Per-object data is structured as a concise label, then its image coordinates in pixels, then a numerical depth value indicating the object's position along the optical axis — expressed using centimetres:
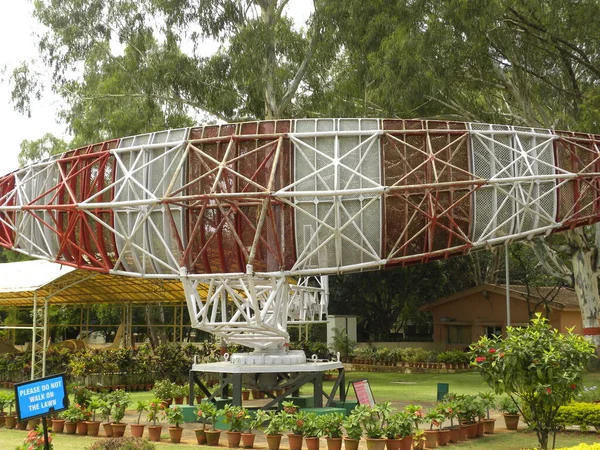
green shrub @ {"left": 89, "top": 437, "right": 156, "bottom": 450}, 1319
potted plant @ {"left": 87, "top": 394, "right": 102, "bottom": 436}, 2070
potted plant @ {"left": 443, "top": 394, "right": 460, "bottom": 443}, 1928
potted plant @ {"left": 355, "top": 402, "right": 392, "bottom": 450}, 1725
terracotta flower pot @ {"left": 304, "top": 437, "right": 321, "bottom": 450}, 1752
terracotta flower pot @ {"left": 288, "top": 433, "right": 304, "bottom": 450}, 1778
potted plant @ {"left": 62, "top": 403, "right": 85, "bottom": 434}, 2088
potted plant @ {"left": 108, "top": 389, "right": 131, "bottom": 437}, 2038
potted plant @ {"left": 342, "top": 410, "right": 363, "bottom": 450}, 1719
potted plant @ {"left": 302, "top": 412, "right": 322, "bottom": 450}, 1756
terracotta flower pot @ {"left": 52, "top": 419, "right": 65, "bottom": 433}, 2120
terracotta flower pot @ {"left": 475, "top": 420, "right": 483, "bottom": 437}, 2016
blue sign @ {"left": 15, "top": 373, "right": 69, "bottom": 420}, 1284
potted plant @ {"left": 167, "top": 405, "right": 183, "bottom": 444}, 1959
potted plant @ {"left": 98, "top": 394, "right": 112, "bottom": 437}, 2042
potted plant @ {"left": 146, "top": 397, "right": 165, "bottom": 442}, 1998
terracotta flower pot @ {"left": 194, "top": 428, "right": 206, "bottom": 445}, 1938
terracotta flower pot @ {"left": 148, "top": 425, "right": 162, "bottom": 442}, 1995
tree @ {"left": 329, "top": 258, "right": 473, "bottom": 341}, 5756
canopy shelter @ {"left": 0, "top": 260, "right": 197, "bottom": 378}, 3134
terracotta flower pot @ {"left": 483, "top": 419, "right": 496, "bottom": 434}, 2062
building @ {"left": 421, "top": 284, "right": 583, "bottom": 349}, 4928
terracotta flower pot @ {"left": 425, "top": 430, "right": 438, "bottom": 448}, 1861
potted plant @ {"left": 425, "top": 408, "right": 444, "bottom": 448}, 1866
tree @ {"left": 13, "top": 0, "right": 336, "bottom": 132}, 4100
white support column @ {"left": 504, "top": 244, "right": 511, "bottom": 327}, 4586
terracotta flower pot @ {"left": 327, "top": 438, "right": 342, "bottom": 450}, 1741
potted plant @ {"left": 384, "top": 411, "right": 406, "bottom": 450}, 1716
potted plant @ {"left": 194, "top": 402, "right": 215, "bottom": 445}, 1939
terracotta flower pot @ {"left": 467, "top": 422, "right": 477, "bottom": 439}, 1989
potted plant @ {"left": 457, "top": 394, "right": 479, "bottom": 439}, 1995
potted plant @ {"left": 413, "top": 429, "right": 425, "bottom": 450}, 1756
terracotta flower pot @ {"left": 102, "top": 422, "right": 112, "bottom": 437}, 2038
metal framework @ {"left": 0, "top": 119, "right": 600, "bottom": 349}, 2131
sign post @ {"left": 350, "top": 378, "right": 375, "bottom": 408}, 2245
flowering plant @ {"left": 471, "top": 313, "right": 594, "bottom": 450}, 1631
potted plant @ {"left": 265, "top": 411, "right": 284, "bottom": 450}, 1808
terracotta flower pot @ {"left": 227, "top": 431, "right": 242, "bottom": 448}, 1886
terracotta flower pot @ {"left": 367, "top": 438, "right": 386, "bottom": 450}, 1723
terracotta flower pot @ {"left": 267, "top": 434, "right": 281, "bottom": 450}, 1808
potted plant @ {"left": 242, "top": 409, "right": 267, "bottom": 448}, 1884
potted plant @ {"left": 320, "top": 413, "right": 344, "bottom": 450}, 1742
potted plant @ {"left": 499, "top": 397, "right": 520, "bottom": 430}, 2147
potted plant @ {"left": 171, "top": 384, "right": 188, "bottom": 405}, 2658
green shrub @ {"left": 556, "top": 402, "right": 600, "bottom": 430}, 2039
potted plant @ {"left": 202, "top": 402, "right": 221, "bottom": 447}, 1927
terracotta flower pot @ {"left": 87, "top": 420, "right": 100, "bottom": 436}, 2069
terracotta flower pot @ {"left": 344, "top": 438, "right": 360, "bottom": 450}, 1719
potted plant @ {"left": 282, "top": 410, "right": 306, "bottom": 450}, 1781
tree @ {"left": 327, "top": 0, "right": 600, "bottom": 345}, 3400
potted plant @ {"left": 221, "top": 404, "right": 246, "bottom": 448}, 1888
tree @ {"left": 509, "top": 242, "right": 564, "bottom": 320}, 4867
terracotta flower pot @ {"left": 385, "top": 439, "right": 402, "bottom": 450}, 1714
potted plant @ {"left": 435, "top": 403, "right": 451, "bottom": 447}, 1883
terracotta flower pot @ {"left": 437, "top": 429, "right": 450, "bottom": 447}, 1880
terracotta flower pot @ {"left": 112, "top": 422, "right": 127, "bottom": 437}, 2031
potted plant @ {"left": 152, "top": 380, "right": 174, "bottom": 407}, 2614
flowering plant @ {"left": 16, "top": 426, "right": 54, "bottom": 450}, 1380
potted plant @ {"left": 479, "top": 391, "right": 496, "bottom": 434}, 2061
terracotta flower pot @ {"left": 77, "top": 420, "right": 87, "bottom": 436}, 2080
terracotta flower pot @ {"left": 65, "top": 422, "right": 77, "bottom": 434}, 2095
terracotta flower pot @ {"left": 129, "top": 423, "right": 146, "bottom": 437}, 2009
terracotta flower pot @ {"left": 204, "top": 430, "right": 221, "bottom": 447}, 1927
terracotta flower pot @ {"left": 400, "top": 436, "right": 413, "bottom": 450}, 1725
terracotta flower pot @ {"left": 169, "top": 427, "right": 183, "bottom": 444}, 1958
